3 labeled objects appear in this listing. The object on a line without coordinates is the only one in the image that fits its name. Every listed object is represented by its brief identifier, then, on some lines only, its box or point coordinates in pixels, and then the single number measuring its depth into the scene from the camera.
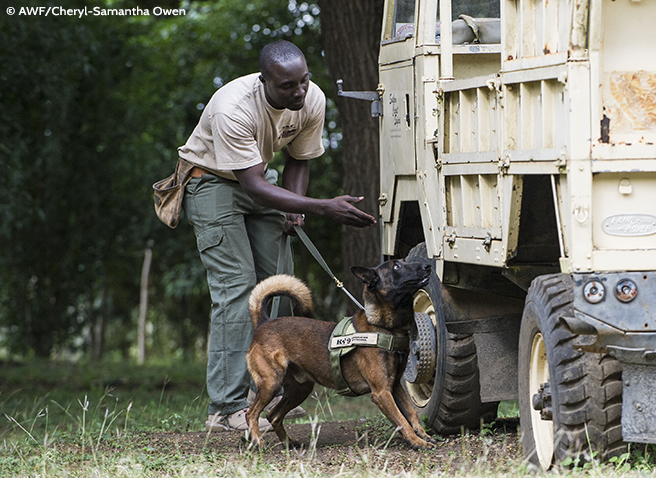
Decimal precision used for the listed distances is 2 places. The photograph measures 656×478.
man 10.22
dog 9.45
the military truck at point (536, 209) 6.57
